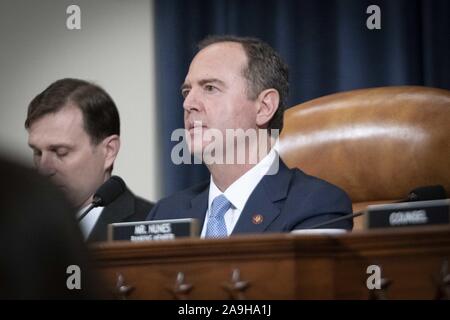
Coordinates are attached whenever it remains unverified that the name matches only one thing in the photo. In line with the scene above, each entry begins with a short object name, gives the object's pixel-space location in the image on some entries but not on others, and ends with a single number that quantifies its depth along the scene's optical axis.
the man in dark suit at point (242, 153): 4.14
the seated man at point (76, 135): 5.33
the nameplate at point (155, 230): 3.19
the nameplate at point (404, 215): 2.81
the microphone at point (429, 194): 3.78
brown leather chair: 4.61
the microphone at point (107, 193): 4.27
